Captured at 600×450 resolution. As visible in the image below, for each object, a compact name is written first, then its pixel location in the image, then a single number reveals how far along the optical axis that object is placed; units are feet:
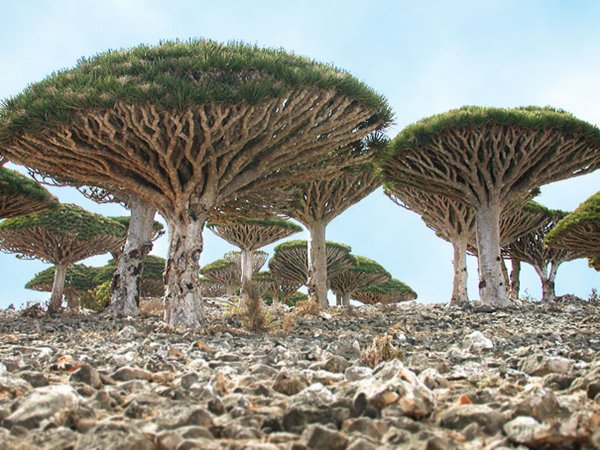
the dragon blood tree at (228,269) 90.38
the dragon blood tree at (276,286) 95.72
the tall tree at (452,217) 48.32
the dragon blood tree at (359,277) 91.35
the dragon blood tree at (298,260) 76.95
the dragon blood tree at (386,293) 110.93
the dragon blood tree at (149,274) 78.43
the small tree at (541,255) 70.13
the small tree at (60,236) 54.19
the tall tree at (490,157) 34.47
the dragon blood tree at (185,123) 23.08
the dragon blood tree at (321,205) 45.80
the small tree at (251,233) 67.31
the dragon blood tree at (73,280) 80.28
